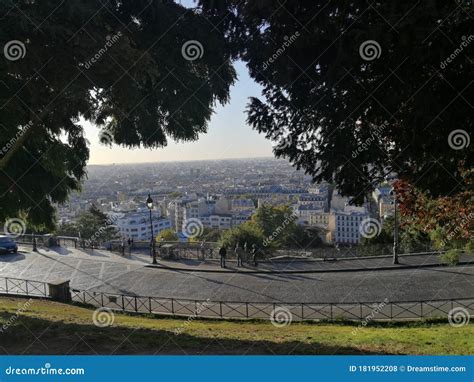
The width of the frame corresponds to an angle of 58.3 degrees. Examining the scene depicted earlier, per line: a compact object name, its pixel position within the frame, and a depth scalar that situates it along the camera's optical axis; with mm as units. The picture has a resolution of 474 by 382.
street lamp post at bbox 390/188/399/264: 17247
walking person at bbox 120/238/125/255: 21250
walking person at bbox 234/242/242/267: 18234
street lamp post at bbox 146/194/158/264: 17502
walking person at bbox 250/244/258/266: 18484
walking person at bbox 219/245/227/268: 17641
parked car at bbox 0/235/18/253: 22281
